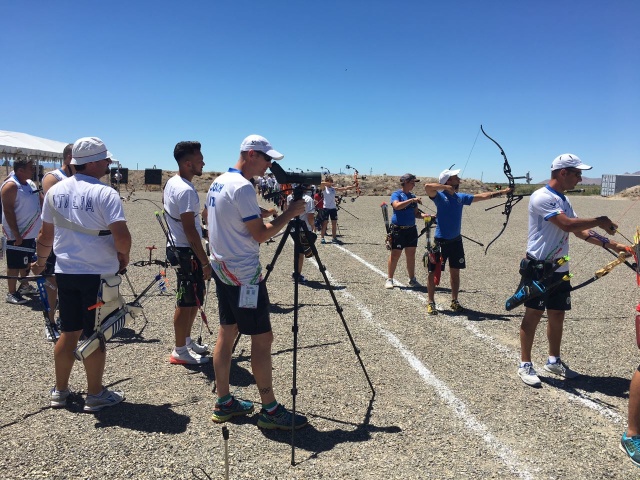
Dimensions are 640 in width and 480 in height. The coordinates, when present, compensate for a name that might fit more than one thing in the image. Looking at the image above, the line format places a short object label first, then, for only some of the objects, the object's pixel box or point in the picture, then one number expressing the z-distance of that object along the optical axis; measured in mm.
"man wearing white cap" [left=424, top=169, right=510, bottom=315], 6281
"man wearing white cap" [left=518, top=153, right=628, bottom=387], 4133
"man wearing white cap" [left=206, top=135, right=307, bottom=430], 3135
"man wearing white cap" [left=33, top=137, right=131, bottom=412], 3348
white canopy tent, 16281
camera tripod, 3375
